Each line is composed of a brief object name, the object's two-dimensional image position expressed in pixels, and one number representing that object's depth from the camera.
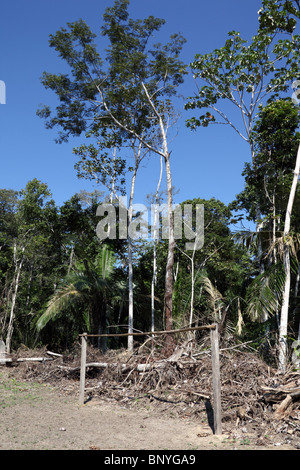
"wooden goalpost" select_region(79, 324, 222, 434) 5.32
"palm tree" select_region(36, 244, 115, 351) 13.31
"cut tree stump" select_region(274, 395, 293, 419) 5.44
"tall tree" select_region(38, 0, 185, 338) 14.05
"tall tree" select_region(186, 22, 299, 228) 11.40
